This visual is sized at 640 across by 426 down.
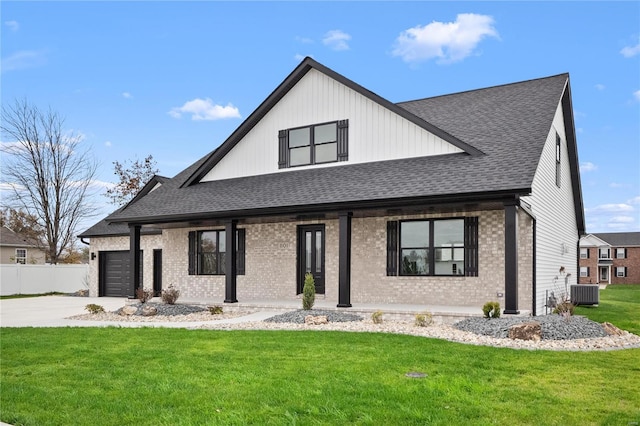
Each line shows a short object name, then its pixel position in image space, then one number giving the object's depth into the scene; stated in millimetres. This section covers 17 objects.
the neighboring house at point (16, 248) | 40969
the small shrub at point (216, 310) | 14828
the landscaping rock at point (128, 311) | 15109
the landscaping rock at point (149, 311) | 14914
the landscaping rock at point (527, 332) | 9672
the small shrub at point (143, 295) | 16469
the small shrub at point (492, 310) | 11594
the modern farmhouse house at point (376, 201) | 13656
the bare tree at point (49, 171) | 33844
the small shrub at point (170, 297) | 16156
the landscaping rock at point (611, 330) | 10387
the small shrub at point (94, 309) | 15727
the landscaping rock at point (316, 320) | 12177
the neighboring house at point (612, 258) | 61594
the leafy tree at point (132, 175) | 41344
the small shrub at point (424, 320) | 11664
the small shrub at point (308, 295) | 13773
